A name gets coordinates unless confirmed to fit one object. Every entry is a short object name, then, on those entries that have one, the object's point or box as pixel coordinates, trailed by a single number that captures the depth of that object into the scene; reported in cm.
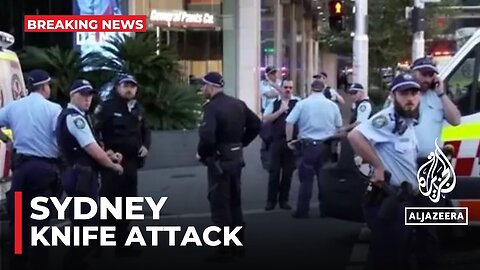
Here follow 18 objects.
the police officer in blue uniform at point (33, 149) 770
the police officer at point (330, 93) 1191
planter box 1650
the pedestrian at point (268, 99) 1211
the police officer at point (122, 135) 881
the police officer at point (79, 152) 767
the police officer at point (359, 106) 1192
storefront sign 2288
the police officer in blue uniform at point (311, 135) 1133
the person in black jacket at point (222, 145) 864
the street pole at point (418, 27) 1884
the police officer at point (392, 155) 617
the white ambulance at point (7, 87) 886
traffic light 1981
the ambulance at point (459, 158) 838
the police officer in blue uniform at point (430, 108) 746
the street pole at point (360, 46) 1964
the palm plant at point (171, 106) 1644
